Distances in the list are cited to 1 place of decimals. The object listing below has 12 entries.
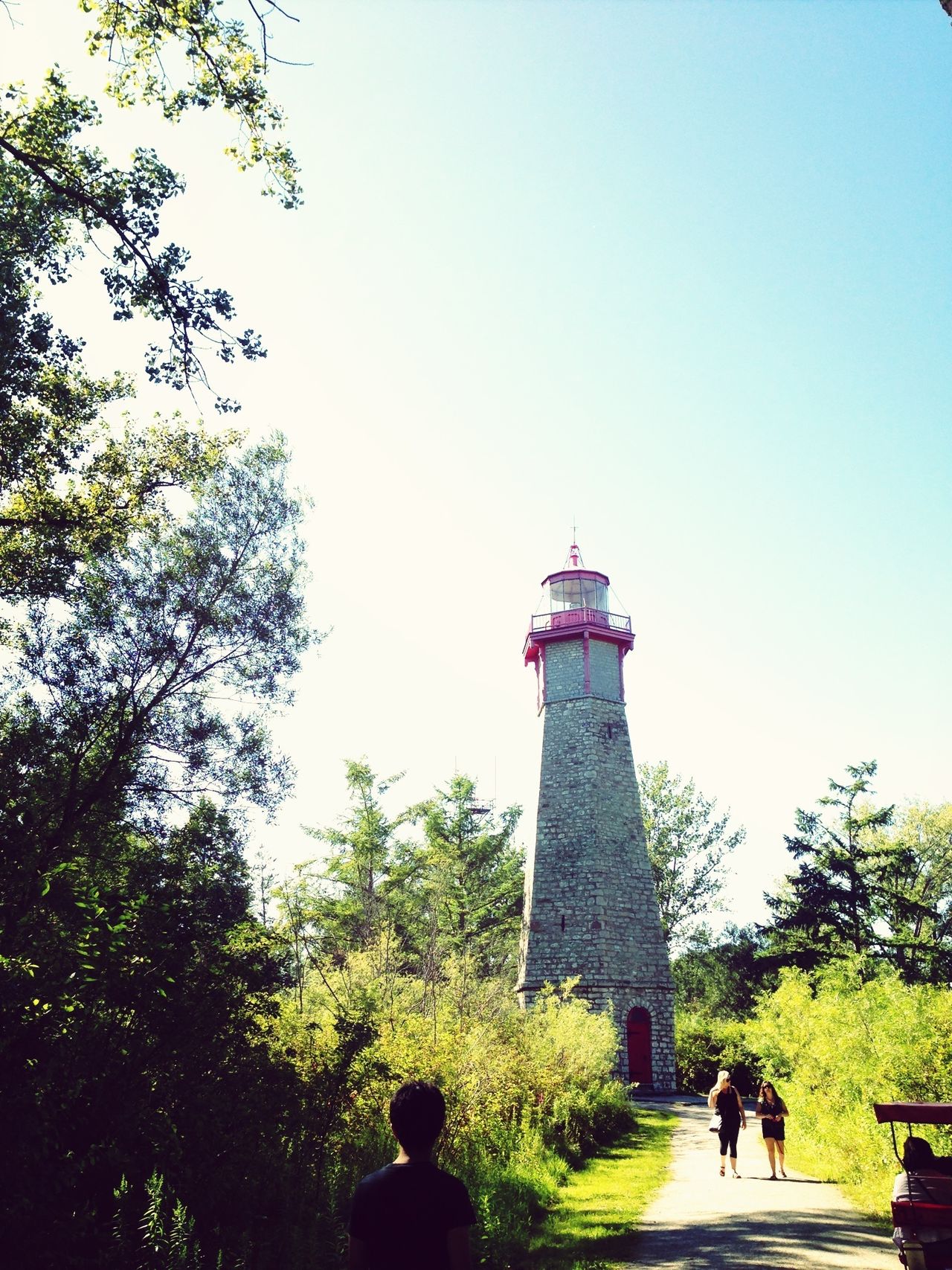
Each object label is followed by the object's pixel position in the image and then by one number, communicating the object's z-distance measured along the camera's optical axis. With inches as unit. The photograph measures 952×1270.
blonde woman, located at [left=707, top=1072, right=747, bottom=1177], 403.0
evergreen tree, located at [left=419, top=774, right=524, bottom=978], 1112.2
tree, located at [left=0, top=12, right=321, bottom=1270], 179.9
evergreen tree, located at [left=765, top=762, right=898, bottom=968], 1028.5
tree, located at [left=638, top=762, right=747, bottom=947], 1348.4
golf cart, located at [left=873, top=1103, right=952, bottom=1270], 206.7
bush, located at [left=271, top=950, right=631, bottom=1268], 294.0
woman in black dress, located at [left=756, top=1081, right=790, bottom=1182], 391.9
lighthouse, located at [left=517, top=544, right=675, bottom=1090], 863.1
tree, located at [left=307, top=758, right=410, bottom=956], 1099.9
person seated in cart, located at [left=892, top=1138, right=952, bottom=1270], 205.8
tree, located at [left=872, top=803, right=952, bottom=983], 1019.3
